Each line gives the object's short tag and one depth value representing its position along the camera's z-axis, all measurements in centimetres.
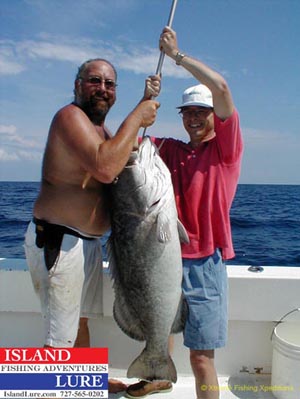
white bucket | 328
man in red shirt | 293
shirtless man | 301
